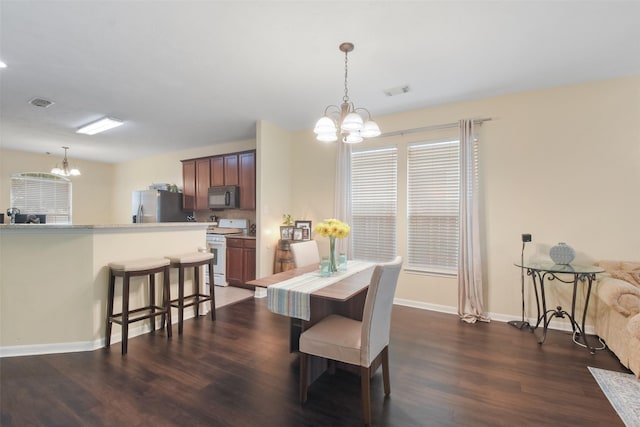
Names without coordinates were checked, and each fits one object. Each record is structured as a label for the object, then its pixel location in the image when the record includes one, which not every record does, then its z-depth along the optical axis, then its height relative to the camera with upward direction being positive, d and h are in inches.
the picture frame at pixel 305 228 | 178.4 -8.7
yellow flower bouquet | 91.3 -5.1
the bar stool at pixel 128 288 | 101.7 -29.1
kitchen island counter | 98.2 -25.3
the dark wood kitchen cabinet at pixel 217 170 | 217.0 +34.4
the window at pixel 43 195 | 246.4 +18.7
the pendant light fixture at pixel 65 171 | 223.8 +36.4
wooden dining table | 75.2 -26.5
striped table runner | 73.2 -21.6
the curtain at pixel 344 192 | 168.4 +13.3
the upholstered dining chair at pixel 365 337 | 66.2 -31.5
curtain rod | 137.9 +45.2
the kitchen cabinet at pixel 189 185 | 235.5 +25.5
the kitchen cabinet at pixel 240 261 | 184.2 -30.7
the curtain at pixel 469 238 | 134.2 -11.7
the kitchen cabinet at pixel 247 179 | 199.2 +25.8
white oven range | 195.2 -25.5
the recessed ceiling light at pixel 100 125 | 172.8 +57.5
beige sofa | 85.2 -32.6
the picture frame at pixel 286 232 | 180.7 -11.3
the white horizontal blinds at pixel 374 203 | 161.8 +6.3
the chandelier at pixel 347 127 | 84.4 +27.2
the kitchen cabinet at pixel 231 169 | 209.0 +34.1
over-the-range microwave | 206.7 +13.0
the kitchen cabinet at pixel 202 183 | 225.9 +25.6
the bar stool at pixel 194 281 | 121.3 -30.6
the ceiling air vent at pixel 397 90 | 127.5 +57.0
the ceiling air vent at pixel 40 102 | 141.0 +57.7
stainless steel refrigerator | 226.7 +7.4
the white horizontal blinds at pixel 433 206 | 145.6 +4.0
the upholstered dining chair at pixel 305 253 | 111.4 -16.2
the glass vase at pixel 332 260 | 95.3 -15.6
